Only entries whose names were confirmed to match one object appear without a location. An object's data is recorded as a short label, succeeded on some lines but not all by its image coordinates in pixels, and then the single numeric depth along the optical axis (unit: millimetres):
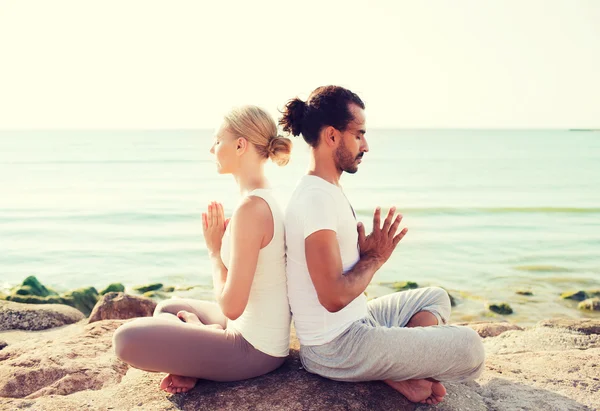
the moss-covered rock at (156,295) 10289
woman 3496
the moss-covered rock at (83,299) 8812
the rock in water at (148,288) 10797
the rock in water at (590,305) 9156
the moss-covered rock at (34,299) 8516
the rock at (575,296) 9828
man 3350
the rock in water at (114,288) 10094
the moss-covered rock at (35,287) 9312
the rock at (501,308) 9227
